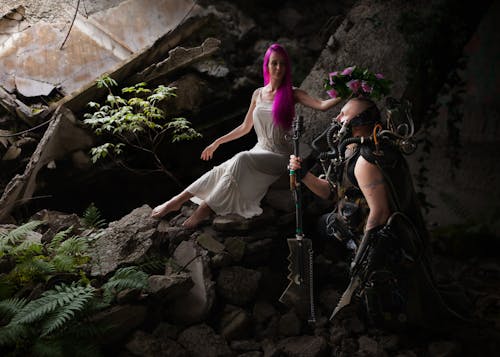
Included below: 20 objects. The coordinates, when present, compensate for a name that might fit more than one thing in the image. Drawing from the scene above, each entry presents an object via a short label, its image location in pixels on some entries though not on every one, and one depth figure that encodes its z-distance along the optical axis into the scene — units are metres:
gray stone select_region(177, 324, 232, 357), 3.49
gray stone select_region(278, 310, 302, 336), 3.75
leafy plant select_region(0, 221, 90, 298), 3.58
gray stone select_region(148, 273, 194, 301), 3.57
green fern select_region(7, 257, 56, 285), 3.58
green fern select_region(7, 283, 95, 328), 3.00
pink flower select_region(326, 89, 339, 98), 3.64
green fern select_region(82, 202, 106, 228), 4.61
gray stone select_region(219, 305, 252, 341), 3.72
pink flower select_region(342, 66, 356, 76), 3.45
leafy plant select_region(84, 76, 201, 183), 4.93
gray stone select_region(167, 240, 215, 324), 3.74
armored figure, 3.17
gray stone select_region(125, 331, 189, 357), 3.33
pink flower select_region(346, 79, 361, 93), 3.42
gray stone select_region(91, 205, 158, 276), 3.80
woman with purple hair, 4.08
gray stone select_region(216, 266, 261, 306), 3.95
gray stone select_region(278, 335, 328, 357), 3.49
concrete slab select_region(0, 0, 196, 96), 5.63
